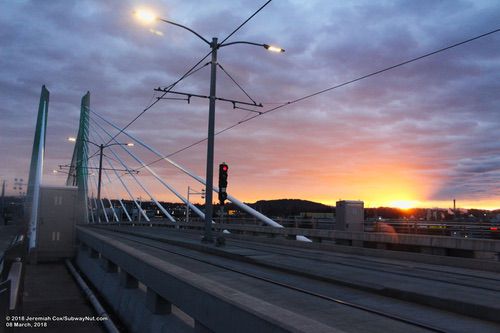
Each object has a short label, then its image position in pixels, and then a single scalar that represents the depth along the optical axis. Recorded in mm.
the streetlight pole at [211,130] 21328
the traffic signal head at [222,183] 20750
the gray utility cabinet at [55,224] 28234
